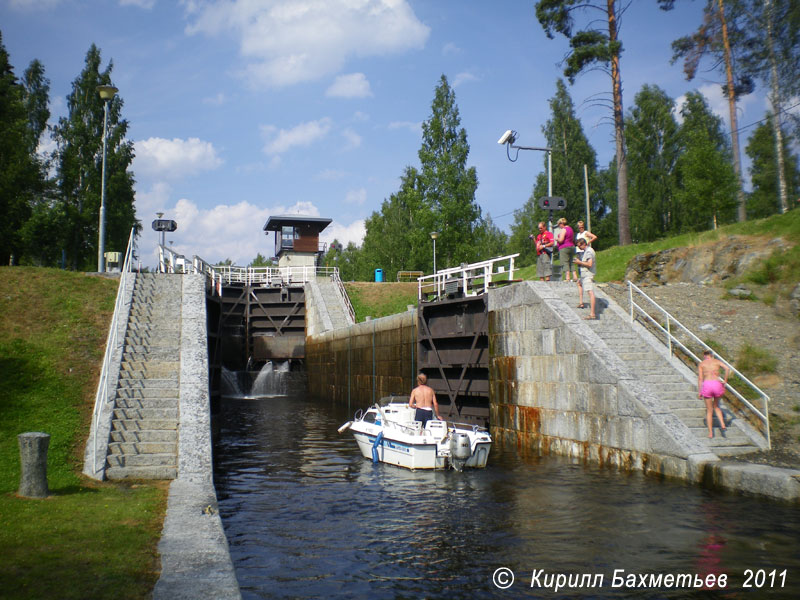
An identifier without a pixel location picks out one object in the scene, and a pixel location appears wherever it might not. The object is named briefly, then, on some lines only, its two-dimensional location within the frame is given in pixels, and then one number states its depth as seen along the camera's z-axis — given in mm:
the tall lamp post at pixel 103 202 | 18750
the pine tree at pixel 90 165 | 39344
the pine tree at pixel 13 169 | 28609
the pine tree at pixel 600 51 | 26453
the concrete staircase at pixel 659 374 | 10547
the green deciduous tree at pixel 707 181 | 26594
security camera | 18750
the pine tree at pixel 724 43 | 25453
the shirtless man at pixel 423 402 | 12555
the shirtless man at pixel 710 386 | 10586
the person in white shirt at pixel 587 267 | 13367
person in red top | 15953
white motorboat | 11688
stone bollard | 7148
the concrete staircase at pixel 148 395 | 9391
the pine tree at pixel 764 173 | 36556
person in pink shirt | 15188
